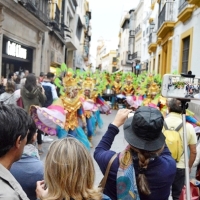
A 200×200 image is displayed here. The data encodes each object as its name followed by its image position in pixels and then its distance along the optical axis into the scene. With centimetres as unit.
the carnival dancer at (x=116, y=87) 1146
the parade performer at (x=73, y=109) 464
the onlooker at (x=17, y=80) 685
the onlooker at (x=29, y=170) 162
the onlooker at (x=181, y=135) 249
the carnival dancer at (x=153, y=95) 555
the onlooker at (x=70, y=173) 123
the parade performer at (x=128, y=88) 1068
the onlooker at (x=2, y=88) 580
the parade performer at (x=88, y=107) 555
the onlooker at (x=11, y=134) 115
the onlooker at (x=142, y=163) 142
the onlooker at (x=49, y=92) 566
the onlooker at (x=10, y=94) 470
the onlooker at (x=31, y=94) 450
